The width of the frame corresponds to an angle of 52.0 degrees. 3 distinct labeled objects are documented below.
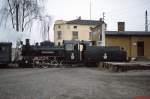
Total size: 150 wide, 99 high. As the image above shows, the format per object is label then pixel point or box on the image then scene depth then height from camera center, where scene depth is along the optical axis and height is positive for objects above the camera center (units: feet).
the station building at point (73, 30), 124.47 +15.65
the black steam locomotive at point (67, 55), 56.14 -2.20
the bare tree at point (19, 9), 73.44 +19.29
